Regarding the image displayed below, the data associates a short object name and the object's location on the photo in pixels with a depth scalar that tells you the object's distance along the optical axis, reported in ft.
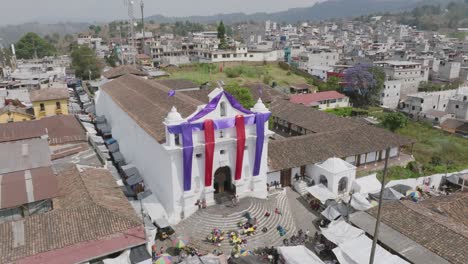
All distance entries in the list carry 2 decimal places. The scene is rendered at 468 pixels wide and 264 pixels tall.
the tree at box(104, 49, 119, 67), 261.71
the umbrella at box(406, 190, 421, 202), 82.28
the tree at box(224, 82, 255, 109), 127.85
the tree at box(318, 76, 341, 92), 195.96
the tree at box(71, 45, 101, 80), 218.59
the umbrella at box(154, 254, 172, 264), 57.88
